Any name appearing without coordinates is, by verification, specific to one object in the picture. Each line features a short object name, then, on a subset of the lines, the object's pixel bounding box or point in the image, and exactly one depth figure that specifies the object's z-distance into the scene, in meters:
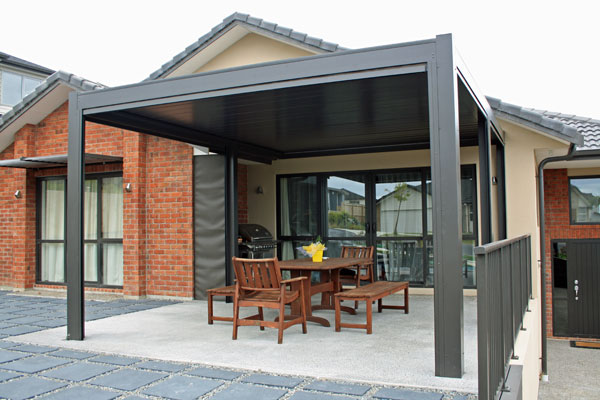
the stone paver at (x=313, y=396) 3.79
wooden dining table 6.50
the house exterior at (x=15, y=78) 22.55
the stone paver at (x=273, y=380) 4.14
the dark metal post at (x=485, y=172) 6.25
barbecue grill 9.04
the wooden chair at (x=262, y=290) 5.58
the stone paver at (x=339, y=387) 3.90
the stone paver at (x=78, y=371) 4.43
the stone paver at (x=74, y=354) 5.14
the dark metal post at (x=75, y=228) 5.79
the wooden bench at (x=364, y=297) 5.88
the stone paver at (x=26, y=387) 4.01
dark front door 11.39
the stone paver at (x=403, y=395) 3.74
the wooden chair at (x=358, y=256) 7.89
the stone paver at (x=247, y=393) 3.85
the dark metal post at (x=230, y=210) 8.31
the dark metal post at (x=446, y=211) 4.09
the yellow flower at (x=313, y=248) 7.21
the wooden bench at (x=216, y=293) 6.41
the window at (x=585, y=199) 11.32
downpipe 8.48
